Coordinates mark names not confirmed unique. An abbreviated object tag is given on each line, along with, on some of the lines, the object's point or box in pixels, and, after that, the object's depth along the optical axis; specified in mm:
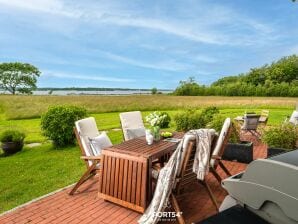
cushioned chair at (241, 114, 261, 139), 5822
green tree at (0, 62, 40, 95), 40850
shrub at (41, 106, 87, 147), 5665
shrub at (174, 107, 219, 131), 5569
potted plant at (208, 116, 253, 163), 4242
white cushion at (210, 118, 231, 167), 3229
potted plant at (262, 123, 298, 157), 4013
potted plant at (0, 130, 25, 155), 5617
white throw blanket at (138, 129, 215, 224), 2427
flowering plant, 3680
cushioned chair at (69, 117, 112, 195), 3134
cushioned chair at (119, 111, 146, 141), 4554
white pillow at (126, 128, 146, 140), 4551
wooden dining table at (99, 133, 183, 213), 2598
